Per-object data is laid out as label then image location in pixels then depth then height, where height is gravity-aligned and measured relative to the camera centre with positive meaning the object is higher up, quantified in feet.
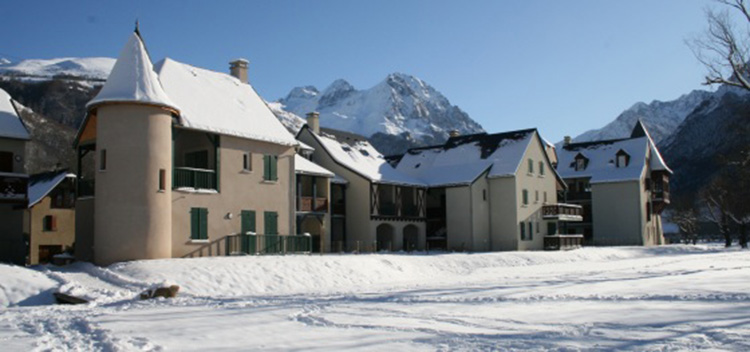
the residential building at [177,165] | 83.10 +7.85
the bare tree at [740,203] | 193.47 +4.34
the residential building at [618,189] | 190.70 +8.37
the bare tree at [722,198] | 197.26 +5.94
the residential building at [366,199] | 147.23 +5.01
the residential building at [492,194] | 154.51 +6.14
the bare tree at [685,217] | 234.79 +0.46
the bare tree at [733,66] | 89.15 +19.03
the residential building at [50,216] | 133.80 +2.17
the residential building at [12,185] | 91.15 +5.40
